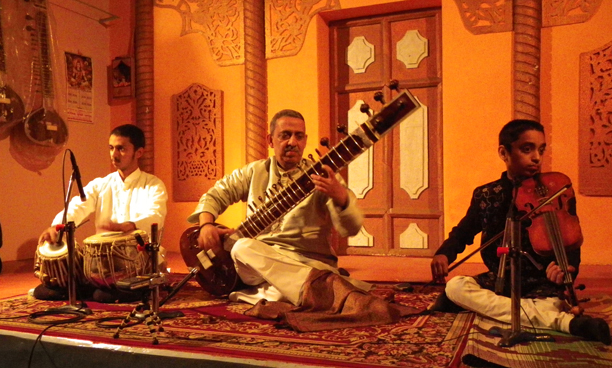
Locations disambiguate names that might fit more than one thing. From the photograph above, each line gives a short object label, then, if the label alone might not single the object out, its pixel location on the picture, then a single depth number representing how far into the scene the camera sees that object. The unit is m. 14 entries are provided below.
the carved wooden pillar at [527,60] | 4.31
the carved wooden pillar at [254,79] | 5.29
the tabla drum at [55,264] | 3.01
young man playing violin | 2.30
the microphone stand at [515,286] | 1.91
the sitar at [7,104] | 4.58
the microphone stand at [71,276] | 2.55
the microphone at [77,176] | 2.60
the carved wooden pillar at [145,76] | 5.82
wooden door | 5.04
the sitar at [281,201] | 2.51
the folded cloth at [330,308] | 2.38
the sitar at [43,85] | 4.89
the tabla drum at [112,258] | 2.92
